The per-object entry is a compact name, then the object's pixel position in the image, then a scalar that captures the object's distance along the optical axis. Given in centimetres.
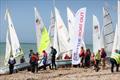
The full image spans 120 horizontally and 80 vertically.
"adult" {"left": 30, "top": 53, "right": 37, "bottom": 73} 2639
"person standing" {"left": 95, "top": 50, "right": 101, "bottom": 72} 2646
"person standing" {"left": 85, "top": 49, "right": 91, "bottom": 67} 2901
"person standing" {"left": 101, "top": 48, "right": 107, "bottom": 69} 2831
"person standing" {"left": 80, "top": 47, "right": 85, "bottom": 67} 2877
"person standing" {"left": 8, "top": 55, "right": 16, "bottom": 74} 2758
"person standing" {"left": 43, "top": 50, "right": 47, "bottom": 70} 2803
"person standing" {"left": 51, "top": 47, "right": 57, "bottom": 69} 2840
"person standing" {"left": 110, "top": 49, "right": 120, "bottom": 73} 2485
